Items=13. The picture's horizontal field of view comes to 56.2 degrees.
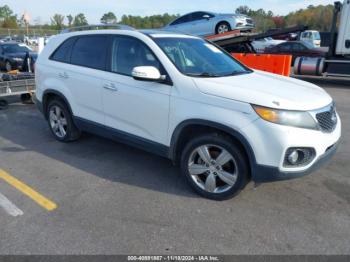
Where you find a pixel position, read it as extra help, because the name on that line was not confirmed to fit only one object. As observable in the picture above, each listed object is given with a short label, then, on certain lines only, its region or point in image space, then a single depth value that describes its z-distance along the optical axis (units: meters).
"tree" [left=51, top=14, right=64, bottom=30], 92.71
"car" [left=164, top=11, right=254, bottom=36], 13.52
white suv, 3.12
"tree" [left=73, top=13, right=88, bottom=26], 102.12
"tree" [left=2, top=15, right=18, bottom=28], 80.25
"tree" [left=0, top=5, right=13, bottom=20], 106.06
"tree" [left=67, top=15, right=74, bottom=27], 108.88
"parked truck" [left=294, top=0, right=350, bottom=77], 11.16
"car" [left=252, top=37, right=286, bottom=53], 24.87
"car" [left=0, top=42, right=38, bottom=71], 15.60
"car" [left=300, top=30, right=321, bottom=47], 25.17
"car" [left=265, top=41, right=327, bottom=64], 16.48
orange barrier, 9.32
